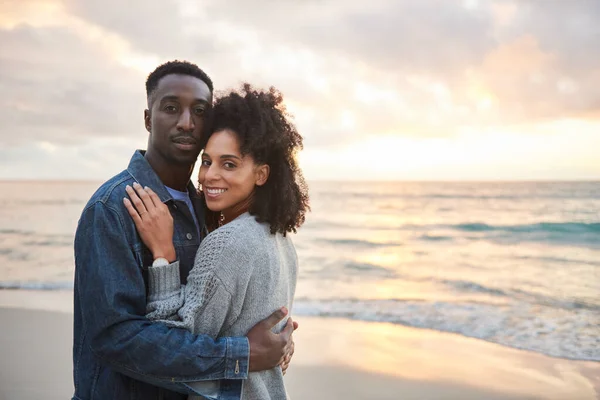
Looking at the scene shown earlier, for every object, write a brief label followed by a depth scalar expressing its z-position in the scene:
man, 2.12
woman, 2.21
